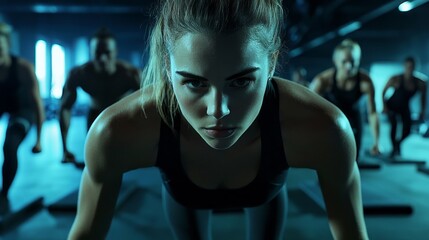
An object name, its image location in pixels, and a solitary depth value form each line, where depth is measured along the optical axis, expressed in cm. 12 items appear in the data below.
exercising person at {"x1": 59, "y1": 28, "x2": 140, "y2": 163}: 241
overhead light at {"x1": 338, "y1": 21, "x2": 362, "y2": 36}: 752
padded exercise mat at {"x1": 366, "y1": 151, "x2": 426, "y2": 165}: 434
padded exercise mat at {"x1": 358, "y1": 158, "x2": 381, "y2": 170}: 413
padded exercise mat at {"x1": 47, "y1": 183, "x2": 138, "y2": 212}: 256
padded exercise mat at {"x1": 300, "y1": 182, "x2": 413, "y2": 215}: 251
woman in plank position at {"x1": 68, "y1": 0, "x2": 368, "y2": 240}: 64
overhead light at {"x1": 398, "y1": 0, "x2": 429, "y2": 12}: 395
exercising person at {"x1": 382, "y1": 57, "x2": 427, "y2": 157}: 439
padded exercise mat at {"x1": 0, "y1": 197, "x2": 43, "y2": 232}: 227
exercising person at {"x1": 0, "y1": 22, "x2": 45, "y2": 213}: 242
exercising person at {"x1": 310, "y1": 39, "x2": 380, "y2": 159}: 258
